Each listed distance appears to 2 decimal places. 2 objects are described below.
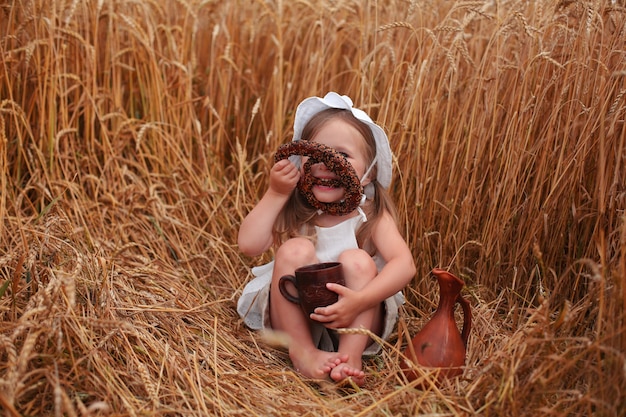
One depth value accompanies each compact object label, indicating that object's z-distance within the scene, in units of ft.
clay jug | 5.86
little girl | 6.12
